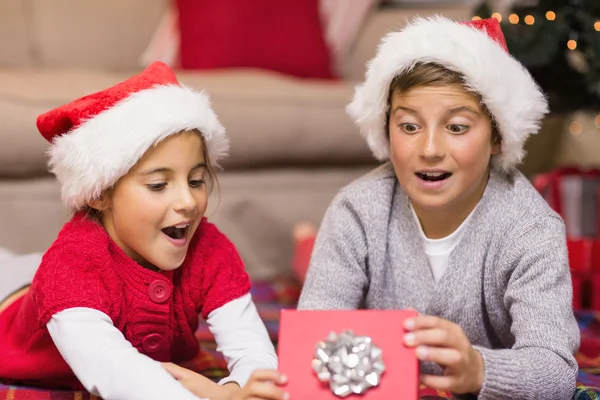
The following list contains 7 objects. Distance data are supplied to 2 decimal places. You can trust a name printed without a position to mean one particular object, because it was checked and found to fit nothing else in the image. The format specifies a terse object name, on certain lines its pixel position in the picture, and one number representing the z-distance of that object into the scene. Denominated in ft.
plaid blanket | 4.70
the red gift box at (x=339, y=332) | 4.16
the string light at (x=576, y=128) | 8.27
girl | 4.42
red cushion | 7.68
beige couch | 6.38
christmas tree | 6.48
